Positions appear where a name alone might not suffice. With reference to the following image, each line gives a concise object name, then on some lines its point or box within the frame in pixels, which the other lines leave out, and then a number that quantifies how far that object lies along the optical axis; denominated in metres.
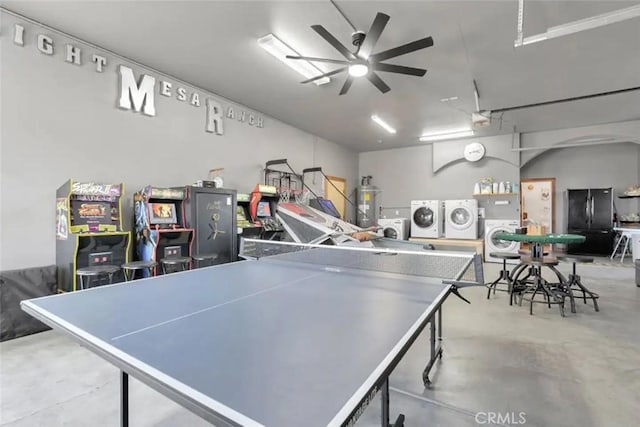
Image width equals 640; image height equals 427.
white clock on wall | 8.73
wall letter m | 4.28
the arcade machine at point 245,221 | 5.45
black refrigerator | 8.06
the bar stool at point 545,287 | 4.09
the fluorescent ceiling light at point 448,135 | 8.14
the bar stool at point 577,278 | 4.14
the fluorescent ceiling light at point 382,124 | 6.91
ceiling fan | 2.95
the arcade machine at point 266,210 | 5.82
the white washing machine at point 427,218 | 8.91
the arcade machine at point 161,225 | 4.13
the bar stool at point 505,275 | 4.77
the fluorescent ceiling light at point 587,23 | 2.78
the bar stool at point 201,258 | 4.33
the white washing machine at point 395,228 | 9.34
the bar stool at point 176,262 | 4.02
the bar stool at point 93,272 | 3.31
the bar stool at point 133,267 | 3.69
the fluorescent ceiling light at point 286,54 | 3.82
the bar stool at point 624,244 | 7.44
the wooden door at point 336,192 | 9.09
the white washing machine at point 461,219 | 8.46
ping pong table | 0.75
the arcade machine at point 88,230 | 3.51
